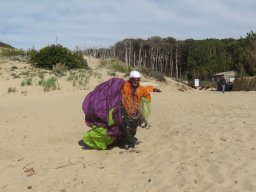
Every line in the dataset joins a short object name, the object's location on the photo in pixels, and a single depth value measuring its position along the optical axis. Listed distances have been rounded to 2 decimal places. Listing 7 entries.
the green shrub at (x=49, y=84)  20.78
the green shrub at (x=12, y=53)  37.15
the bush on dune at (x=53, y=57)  29.97
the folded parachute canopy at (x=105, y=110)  8.47
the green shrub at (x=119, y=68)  31.01
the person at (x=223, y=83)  29.38
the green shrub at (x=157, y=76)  28.98
